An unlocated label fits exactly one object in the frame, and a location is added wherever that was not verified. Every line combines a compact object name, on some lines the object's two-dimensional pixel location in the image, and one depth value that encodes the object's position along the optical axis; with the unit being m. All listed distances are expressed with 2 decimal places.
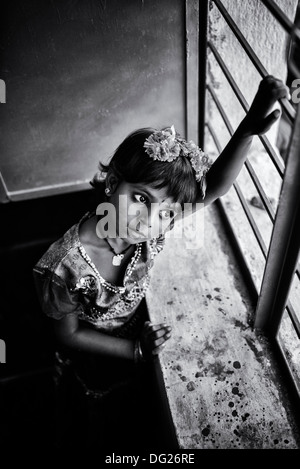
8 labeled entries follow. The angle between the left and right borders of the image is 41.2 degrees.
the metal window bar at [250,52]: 0.98
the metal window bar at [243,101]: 1.22
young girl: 1.18
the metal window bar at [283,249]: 0.95
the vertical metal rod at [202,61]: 1.53
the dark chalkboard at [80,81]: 1.52
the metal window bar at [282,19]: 0.86
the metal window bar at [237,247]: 1.66
